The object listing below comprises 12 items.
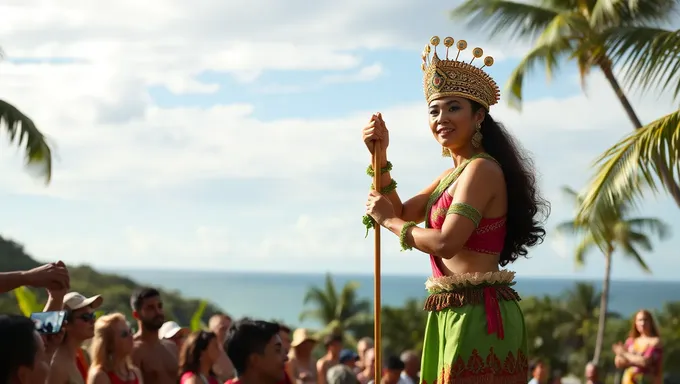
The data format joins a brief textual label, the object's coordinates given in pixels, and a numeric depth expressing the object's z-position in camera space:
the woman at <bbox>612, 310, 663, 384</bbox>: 12.69
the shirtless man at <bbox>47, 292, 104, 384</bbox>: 6.89
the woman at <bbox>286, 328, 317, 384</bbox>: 11.71
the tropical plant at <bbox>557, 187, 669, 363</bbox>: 36.22
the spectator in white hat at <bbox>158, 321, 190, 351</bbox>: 9.44
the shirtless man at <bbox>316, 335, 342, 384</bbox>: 12.95
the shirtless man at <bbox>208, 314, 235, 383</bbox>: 9.68
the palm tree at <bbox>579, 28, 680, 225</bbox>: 11.34
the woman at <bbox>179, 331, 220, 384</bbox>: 8.30
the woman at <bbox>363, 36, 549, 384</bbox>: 5.08
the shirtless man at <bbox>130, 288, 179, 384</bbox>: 8.25
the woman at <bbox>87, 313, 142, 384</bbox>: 7.51
